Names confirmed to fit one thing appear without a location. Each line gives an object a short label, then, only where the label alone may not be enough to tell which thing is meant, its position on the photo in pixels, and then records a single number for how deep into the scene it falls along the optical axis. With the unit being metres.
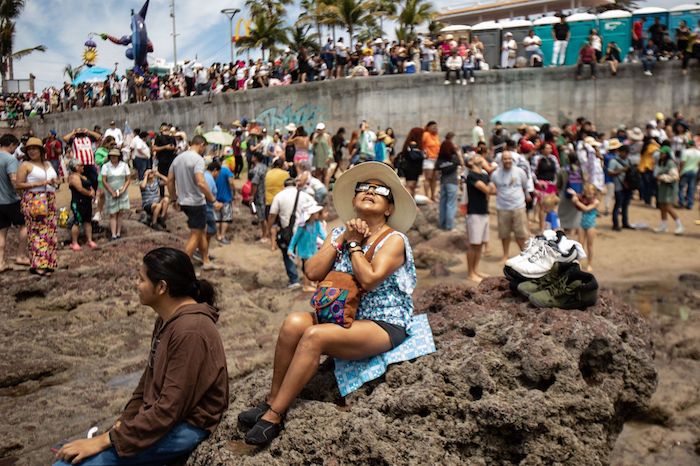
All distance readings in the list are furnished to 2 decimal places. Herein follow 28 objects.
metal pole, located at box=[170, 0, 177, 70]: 38.84
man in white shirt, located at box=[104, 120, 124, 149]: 16.69
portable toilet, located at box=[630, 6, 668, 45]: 19.45
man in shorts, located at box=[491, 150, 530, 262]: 9.26
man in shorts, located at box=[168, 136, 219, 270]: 9.10
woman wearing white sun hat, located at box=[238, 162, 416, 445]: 3.23
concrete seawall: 17.92
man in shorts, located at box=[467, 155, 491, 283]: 8.93
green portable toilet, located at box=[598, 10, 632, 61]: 19.73
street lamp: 33.09
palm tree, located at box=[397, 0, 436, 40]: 34.56
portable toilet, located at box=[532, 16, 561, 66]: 21.09
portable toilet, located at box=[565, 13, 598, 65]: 20.17
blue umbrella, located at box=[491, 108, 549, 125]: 16.91
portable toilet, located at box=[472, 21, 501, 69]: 21.91
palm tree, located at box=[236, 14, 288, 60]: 36.97
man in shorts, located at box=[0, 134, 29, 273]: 8.17
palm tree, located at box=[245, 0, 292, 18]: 36.94
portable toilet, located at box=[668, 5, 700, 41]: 19.19
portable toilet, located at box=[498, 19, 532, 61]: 21.45
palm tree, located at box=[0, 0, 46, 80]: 40.34
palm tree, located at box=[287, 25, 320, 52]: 36.72
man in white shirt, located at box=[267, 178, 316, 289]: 8.75
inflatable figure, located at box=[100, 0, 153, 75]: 31.82
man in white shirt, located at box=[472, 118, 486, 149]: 16.45
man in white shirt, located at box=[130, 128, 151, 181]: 15.80
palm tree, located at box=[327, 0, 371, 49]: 28.83
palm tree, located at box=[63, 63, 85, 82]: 49.27
